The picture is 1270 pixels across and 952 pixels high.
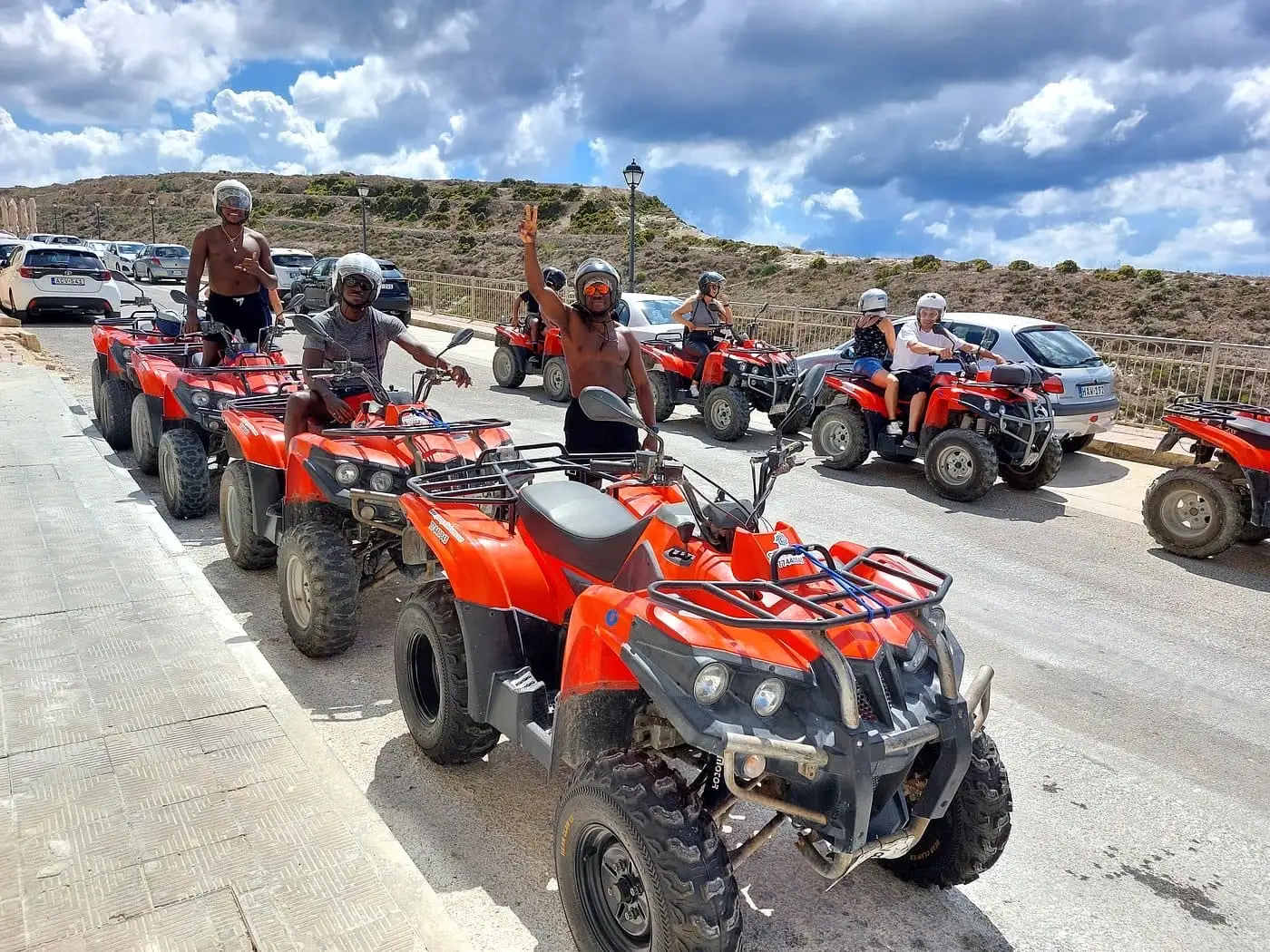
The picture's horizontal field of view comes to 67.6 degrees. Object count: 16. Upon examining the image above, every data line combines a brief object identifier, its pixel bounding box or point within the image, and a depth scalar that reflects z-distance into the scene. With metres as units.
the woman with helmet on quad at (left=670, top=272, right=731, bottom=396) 11.69
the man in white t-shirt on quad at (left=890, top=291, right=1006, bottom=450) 9.23
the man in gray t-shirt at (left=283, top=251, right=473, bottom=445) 5.45
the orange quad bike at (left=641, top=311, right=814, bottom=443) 11.05
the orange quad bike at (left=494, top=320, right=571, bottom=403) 13.34
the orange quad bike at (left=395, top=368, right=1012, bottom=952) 2.31
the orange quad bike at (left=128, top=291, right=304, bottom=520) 6.98
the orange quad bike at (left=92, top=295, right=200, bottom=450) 8.88
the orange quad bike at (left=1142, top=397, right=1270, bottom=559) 6.83
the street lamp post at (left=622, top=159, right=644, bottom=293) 19.19
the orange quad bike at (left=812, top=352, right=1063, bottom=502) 8.52
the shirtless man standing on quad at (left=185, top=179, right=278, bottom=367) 7.67
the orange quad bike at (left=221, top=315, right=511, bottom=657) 4.59
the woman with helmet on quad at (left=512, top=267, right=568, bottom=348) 14.10
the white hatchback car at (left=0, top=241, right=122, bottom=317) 19.45
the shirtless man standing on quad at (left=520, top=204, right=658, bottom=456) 5.25
